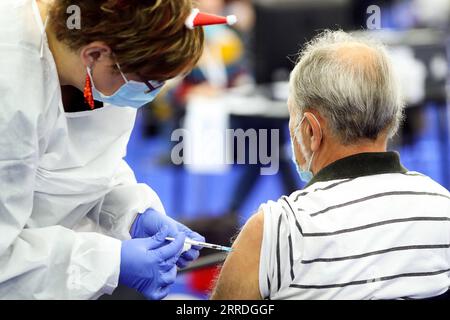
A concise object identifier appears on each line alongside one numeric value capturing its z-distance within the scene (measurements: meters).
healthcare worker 4.40
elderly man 4.41
